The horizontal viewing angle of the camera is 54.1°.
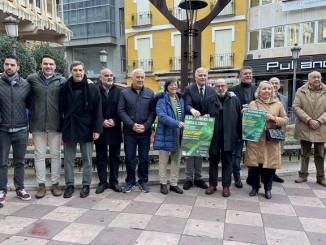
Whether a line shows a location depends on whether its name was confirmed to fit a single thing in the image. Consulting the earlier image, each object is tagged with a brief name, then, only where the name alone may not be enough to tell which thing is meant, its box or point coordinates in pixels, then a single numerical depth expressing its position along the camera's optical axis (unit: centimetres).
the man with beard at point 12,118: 436
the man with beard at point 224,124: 472
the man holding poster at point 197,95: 495
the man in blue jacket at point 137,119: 480
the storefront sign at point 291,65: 1967
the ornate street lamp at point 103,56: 1515
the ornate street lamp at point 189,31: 645
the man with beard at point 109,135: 485
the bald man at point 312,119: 524
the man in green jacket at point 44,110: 458
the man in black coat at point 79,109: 459
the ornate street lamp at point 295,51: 1564
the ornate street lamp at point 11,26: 906
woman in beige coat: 466
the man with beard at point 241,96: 523
